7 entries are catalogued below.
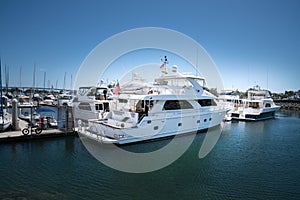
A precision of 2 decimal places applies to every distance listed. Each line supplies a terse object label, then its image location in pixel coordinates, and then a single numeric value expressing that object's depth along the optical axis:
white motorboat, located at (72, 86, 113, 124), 20.47
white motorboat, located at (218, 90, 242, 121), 35.79
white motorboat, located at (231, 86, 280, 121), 31.79
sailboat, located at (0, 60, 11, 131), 15.20
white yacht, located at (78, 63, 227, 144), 14.23
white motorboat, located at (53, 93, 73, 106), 42.12
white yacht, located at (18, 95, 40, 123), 21.48
